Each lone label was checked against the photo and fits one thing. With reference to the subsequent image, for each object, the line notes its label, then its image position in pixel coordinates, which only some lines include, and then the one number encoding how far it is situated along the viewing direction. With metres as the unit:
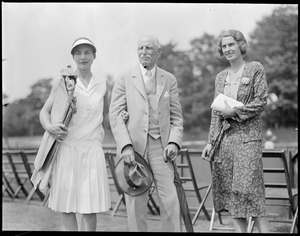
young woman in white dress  4.54
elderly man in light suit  4.51
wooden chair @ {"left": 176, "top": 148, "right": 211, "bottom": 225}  6.20
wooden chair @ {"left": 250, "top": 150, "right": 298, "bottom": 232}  5.46
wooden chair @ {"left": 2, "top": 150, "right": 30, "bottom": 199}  8.10
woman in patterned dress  4.56
